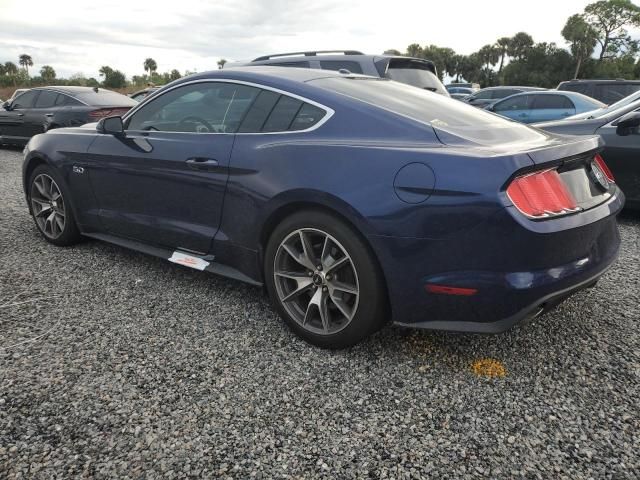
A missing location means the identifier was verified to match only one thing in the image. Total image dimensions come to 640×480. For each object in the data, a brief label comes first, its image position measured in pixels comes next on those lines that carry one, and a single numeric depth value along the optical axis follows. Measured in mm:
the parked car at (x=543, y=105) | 10961
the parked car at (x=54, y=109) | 9867
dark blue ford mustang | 2250
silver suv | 6539
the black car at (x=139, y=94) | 13129
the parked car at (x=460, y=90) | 29867
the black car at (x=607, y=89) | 11945
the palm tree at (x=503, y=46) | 86688
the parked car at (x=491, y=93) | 16266
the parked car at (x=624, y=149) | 5137
